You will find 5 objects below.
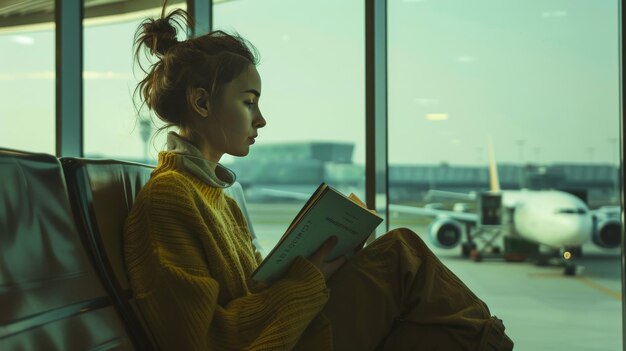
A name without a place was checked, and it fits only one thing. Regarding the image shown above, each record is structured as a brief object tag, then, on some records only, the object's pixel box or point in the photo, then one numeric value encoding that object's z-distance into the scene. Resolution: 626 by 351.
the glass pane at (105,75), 2.86
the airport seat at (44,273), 0.88
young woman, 1.08
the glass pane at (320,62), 2.54
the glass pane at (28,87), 3.04
